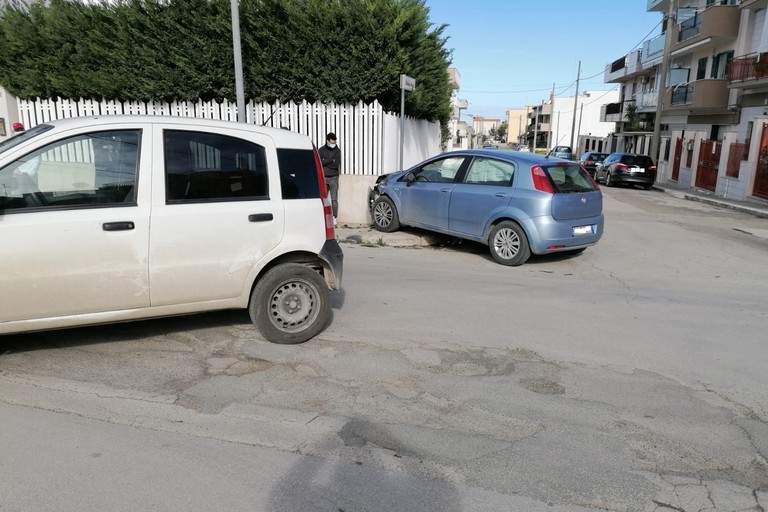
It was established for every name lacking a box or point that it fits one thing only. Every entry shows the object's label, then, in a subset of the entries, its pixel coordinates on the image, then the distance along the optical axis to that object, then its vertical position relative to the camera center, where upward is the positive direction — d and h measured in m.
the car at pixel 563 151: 42.91 -0.26
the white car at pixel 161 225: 4.12 -0.63
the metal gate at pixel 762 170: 20.03 -0.63
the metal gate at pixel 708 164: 24.36 -0.59
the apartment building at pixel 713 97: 22.28 +2.64
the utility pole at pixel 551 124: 83.31 +3.26
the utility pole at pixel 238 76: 10.27 +1.17
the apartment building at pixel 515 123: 140.75 +5.70
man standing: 11.18 -0.28
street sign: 11.13 +1.19
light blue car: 8.39 -0.83
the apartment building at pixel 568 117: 85.12 +4.87
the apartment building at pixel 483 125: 164.62 +6.63
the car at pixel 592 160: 34.50 -0.70
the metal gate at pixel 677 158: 29.48 -0.44
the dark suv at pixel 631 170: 26.86 -0.99
